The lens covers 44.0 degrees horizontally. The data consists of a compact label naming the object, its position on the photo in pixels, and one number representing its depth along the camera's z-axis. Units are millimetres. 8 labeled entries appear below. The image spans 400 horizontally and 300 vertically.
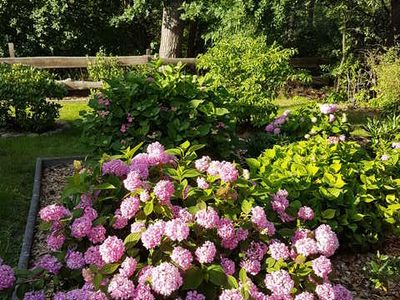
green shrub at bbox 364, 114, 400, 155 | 4902
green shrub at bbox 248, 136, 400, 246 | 3721
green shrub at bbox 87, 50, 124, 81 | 11555
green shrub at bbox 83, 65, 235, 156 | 4449
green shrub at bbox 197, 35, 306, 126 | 7292
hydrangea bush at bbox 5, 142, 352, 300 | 2211
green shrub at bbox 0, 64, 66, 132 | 7199
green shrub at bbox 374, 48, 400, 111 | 9281
